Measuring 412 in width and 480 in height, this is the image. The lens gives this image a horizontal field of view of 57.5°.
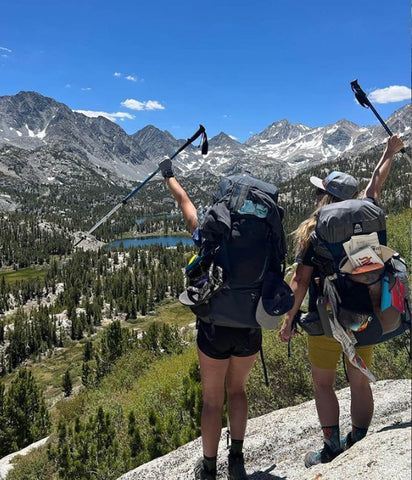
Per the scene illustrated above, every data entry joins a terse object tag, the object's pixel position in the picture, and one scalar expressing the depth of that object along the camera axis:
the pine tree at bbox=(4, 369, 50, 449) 24.77
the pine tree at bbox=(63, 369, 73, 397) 38.19
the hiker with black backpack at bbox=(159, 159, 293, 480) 3.19
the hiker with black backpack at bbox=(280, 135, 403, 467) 3.07
